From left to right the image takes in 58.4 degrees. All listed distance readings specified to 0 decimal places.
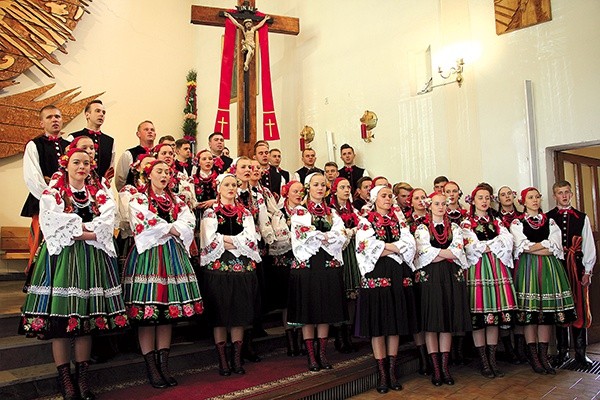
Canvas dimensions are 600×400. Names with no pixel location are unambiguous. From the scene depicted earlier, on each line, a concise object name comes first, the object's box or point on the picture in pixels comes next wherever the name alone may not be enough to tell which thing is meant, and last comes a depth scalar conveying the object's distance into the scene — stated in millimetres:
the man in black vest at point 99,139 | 3998
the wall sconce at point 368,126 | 6496
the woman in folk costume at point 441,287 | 3854
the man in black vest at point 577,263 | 4520
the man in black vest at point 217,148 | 4676
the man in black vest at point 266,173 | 5039
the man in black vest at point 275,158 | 5430
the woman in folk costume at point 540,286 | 4234
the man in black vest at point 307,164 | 5943
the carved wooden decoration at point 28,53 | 6324
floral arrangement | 8328
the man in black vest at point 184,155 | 4703
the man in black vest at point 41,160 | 3668
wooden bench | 6051
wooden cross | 6219
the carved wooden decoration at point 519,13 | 5160
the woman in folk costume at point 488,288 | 4082
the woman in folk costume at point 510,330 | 4555
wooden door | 5117
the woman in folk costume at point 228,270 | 3623
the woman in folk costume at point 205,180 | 4355
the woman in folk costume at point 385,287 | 3742
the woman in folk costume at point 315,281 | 3822
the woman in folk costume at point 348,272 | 4434
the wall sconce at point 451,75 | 5691
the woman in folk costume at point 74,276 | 2898
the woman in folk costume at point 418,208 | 4160
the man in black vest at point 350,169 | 6125
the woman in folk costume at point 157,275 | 3275
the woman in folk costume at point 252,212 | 4047
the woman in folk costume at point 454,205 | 4414
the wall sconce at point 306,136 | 7254
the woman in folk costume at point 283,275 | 4312
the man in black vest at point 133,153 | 4340
